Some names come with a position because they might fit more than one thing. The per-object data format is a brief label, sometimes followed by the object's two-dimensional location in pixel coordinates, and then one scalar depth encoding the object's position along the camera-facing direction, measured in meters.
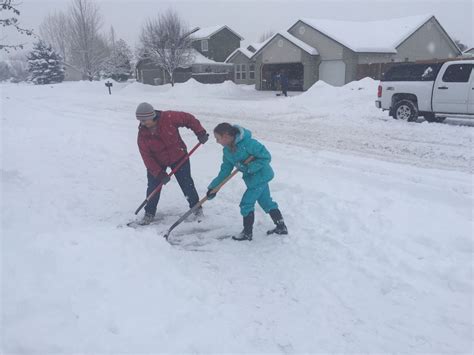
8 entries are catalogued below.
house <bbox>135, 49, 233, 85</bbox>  40.62
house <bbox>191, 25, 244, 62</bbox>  43.69
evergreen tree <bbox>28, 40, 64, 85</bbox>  47.25
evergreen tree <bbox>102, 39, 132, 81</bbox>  48.00
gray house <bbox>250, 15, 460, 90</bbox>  27.14
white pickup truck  10.93
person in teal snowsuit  4.36
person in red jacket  5.02
